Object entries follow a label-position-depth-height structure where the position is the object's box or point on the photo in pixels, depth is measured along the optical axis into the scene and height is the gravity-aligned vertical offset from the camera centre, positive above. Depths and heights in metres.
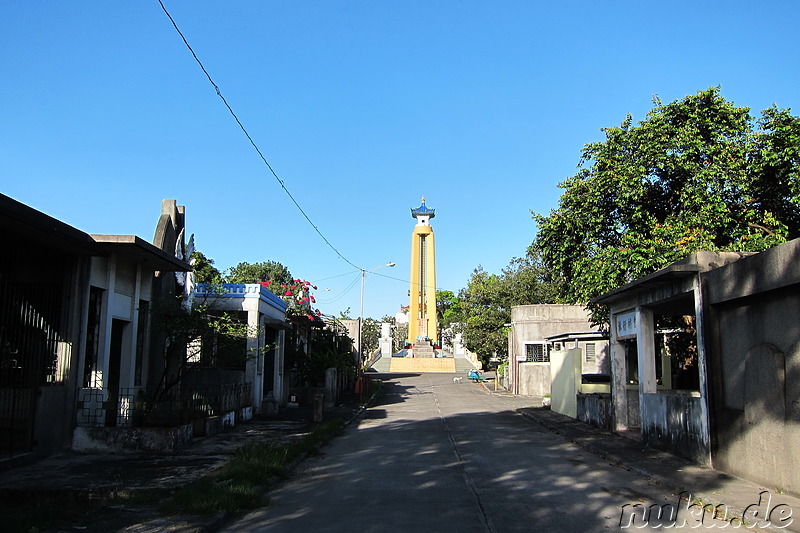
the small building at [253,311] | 19.77 +1.72
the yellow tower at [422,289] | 78.50 +9.24
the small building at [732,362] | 9.23 +0.06
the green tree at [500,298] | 45.91 +4.81
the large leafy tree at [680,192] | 15.76 +4.46
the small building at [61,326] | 10.43 +0.72
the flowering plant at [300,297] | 31.33 +3.59
